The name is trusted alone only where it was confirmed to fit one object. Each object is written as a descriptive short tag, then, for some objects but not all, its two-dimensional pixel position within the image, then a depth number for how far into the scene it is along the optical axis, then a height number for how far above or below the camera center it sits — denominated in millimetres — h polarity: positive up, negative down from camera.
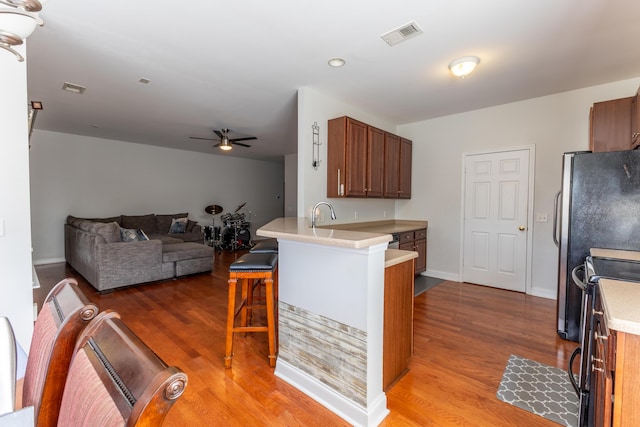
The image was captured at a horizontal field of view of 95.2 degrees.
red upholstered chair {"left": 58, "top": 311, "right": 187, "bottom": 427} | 454 -322
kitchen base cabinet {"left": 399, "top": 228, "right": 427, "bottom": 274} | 4119 -556
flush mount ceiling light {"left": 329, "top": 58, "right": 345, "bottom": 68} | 2639 +1321
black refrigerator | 2291 -44
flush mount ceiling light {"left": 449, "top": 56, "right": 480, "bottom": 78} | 2578 +1275
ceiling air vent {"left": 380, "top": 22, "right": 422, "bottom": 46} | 2152 +1318
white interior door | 3869 -174
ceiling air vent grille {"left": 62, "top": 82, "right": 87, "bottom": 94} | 3254 +1329
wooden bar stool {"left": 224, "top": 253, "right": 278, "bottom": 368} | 2139 -613
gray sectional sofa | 3885 -755
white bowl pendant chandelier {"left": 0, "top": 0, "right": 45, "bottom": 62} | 1178 +756
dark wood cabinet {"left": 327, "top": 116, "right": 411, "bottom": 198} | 3508 +595
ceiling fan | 5003 +1125
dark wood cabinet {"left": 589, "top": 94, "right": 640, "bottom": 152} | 2495 +727
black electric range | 1456 -592
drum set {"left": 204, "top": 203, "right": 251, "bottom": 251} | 7367 -742
